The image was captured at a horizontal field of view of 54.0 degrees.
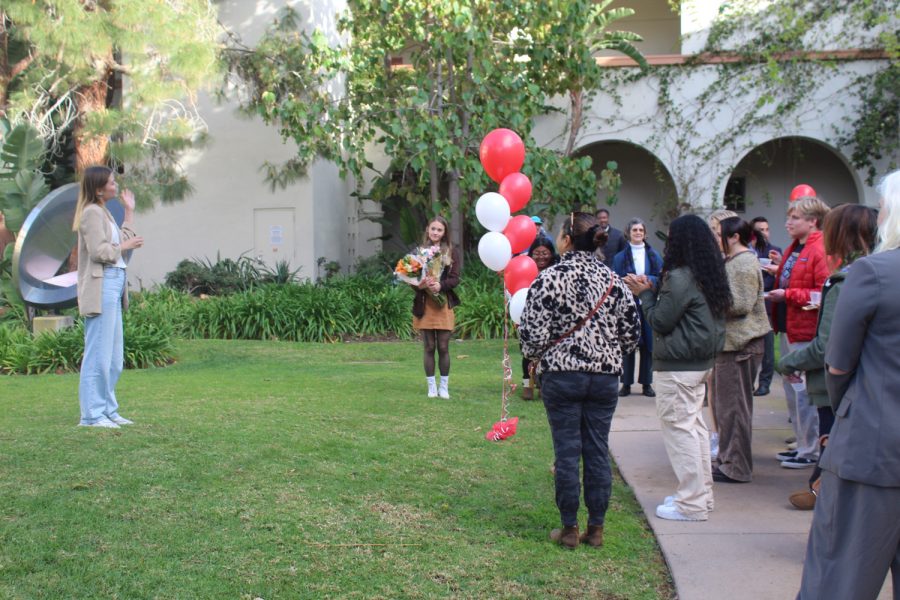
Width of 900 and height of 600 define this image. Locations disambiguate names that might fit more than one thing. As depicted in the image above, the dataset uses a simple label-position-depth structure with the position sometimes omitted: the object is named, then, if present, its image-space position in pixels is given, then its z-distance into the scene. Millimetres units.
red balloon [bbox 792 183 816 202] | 9434
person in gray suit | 3041
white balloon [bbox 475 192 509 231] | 7504
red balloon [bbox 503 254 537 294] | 7770
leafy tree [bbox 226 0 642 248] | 14344
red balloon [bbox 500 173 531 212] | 7855
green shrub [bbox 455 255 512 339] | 15109
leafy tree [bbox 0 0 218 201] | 12375
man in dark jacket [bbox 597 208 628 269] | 10667
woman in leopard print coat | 4773
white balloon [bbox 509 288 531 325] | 7137
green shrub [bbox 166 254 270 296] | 17484
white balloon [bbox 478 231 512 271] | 7461
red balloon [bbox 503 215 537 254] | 7980
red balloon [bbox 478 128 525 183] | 7750
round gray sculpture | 11969
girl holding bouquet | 8883
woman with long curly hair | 5328
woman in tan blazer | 6949
